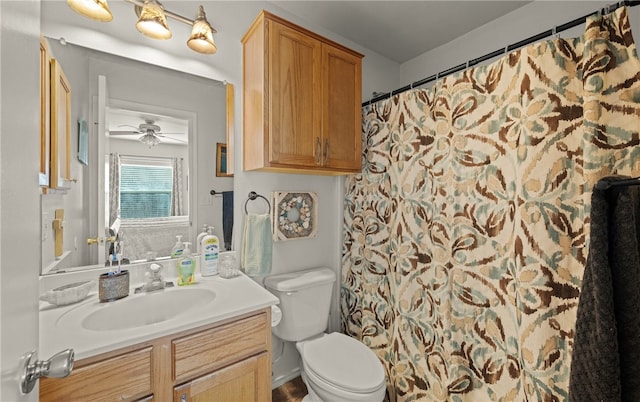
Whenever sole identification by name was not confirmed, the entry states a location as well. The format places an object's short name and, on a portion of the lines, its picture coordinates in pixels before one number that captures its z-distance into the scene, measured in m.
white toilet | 1.30
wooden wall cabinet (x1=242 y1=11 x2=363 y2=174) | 1.39
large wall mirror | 1.21
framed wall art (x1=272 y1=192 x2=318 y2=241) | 1.77
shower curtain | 0.96
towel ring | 1.66
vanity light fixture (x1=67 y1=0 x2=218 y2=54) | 1.13
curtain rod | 0.95
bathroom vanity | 0.83
